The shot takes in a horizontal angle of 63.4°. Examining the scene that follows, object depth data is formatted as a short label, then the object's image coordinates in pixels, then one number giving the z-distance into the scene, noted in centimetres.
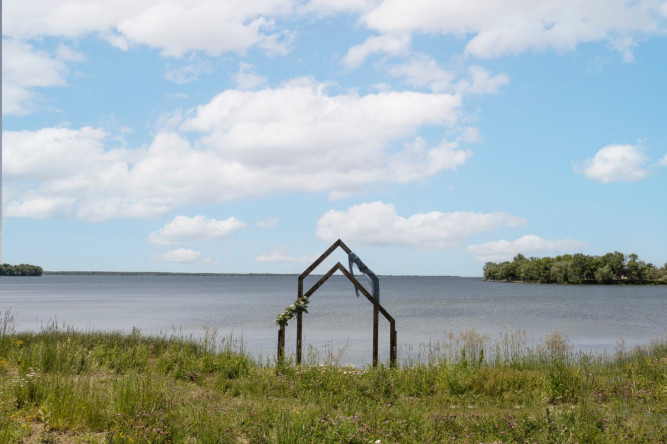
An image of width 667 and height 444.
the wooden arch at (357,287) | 1441
